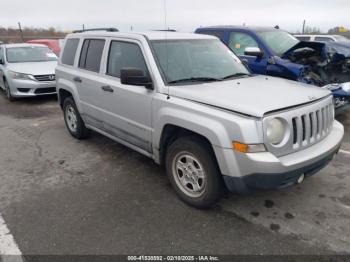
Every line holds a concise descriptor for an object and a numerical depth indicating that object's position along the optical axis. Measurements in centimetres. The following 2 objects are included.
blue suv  628
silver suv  283
